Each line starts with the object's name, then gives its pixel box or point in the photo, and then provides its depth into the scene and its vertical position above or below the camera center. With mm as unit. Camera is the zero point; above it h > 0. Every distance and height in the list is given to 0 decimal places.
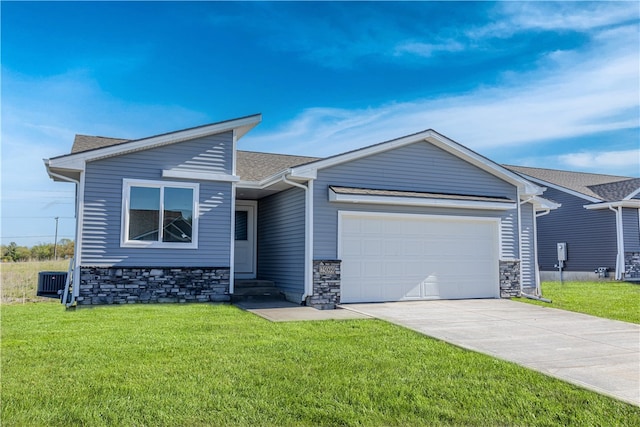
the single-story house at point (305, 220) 11164 +844
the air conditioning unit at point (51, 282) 11703 -720
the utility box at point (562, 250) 21816 +237
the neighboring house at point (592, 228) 20156 +1204
